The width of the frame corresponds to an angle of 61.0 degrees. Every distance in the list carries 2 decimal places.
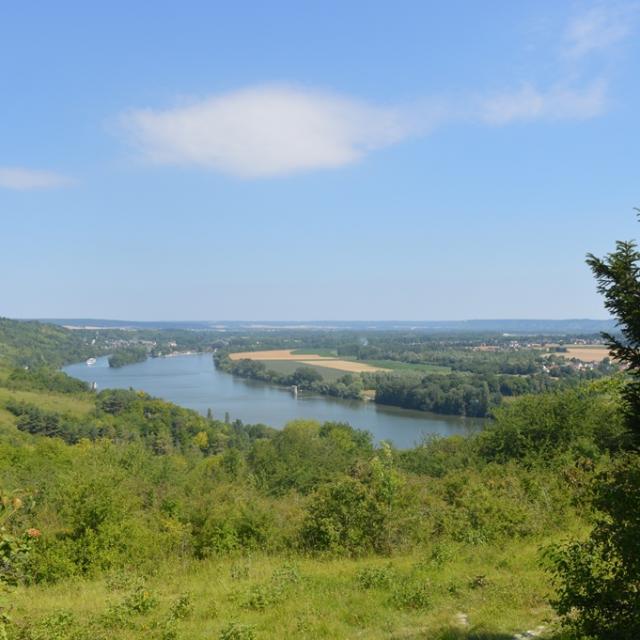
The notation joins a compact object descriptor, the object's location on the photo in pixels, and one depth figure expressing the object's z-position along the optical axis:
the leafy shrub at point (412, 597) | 5.93
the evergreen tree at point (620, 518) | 3.53
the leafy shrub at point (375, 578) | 6.65
